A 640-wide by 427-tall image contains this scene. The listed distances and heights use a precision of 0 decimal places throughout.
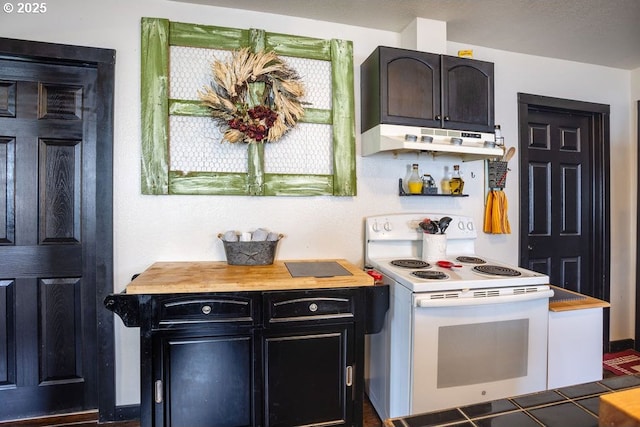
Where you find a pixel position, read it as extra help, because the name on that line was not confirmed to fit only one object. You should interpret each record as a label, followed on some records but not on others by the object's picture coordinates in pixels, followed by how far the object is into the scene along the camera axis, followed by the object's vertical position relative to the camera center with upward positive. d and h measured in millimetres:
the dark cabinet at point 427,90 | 2008 +753
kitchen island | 1523 -635
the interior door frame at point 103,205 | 1924 +40
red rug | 2568 -1211
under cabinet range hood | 1927 +425
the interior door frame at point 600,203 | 2832 +76
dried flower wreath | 1965 +696
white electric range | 1646 -640
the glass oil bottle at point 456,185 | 2383 +191
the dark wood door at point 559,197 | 2723 +120
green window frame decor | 1963 +599
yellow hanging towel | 2463 -15
